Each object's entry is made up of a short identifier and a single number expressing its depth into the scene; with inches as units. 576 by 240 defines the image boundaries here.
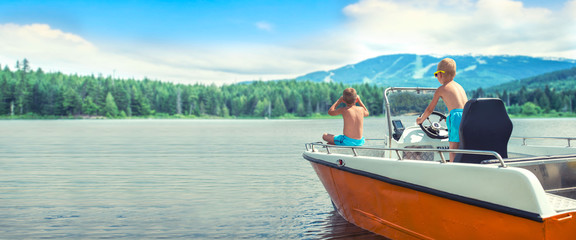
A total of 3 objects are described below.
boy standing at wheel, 207.2
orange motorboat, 159.9
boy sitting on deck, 269.4
